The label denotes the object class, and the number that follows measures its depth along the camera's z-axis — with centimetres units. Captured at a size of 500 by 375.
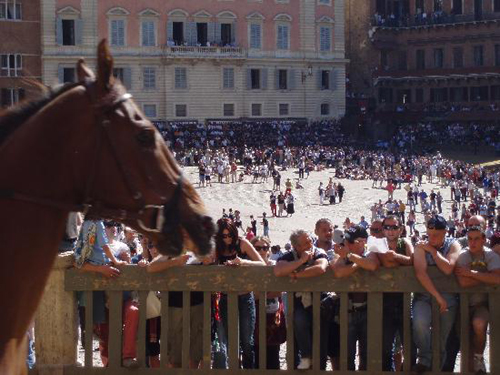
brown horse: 351
